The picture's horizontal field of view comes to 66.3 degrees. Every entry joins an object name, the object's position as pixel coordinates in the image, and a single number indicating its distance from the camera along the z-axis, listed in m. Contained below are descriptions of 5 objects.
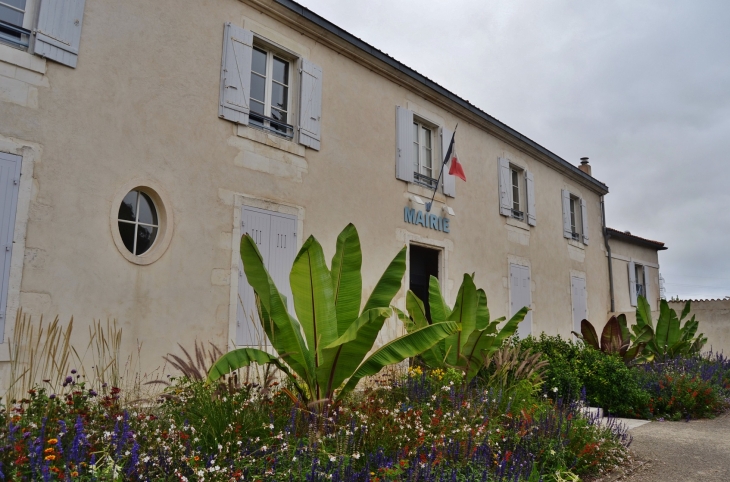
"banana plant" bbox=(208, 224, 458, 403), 4.27
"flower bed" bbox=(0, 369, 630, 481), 3.01
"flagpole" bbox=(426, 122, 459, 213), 9.48
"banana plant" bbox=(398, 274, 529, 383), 6.64
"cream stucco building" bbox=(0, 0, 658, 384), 5.16
